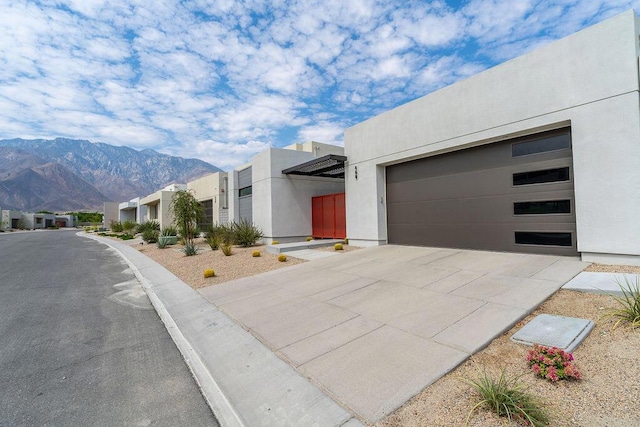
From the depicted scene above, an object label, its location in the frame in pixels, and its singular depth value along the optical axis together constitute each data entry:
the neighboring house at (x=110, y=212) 59.88
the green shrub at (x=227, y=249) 12.80
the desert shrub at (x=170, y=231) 20.75
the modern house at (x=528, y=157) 6.24
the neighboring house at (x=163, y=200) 31.78
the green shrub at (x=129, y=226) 33.47
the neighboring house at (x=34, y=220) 67.06
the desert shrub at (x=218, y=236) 14.99
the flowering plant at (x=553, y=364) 2.90
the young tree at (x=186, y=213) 16.27
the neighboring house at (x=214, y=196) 22.92
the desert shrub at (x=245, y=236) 15.59
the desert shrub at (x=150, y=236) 21.80
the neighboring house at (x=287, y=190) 16.20
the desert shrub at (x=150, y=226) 24.05
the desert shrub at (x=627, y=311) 3.80
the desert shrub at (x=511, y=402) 2.45
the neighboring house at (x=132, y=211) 44.81
